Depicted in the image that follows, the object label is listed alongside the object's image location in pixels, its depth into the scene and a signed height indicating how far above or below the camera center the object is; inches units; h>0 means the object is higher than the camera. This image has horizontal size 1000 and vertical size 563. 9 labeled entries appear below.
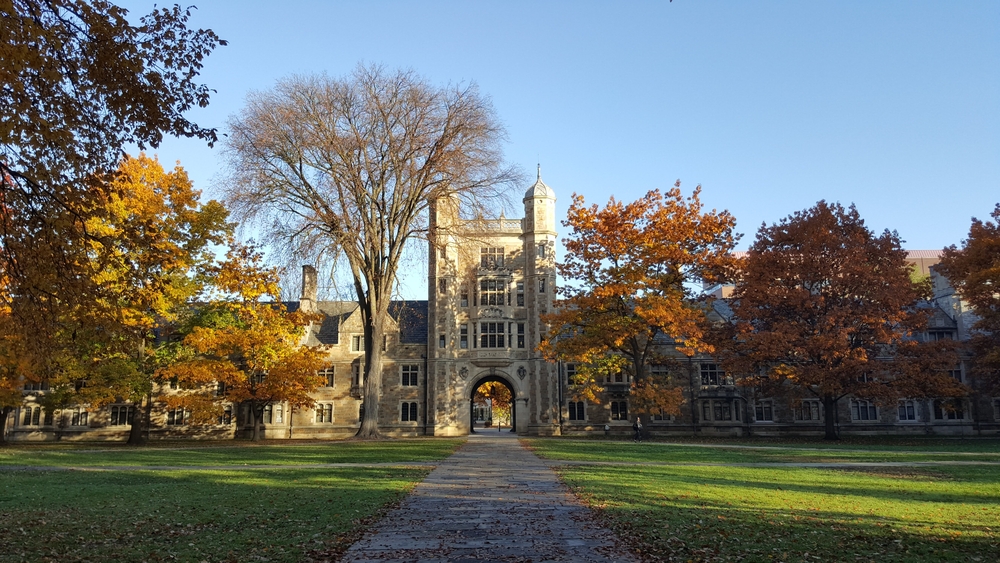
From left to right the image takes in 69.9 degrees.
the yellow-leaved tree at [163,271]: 1219.2 +229.7
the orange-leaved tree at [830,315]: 1323.8 +146.1
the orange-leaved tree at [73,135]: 332.8 +131.6
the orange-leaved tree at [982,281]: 1375.5 +208.6
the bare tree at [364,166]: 1177.4 +388.7
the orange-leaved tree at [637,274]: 1333.7 +229.2
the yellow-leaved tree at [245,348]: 1331.2 +97.4
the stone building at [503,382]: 1732.3 +7.8
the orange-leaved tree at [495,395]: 2878.9 +3.0
